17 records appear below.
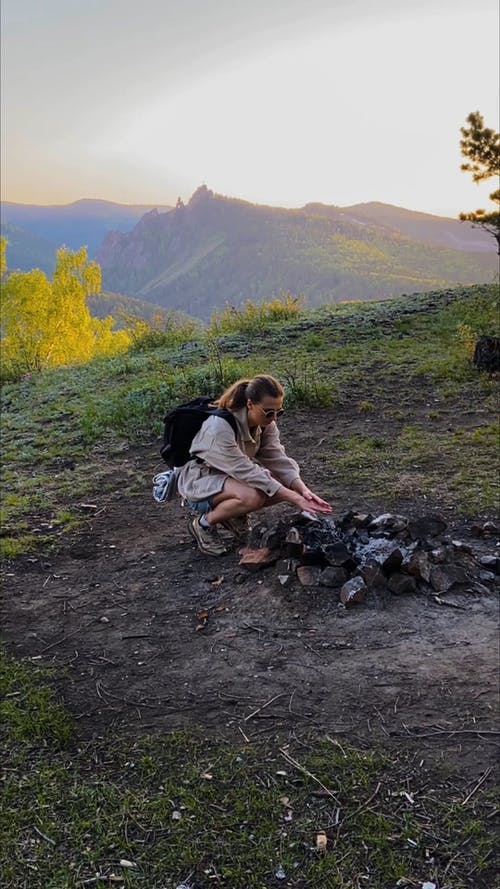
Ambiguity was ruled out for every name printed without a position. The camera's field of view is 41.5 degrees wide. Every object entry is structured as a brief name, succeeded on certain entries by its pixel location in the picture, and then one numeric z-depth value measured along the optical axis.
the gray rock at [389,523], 3.99
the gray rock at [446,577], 3.61
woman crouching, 3.86
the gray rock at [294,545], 3.80
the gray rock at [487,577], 3.72
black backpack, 4.18
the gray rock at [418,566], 3.61
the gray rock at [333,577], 3.63
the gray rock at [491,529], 4.24
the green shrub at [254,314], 12.80
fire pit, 3.61
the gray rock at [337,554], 3.67
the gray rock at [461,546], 3.81
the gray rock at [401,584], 3.57
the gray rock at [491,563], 3.80
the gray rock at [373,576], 3.59
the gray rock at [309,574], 3.67
